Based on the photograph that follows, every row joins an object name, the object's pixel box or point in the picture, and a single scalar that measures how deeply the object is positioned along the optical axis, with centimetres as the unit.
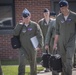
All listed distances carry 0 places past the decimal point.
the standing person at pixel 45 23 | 2219
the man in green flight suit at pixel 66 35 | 1609
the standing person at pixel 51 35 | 1779
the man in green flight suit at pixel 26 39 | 1770
